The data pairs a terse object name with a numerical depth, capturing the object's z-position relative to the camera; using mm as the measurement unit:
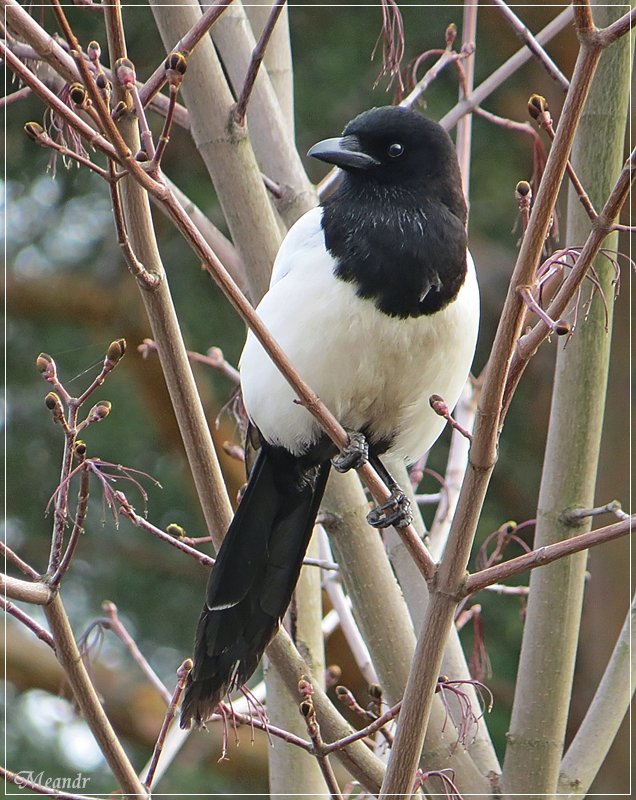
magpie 5547
